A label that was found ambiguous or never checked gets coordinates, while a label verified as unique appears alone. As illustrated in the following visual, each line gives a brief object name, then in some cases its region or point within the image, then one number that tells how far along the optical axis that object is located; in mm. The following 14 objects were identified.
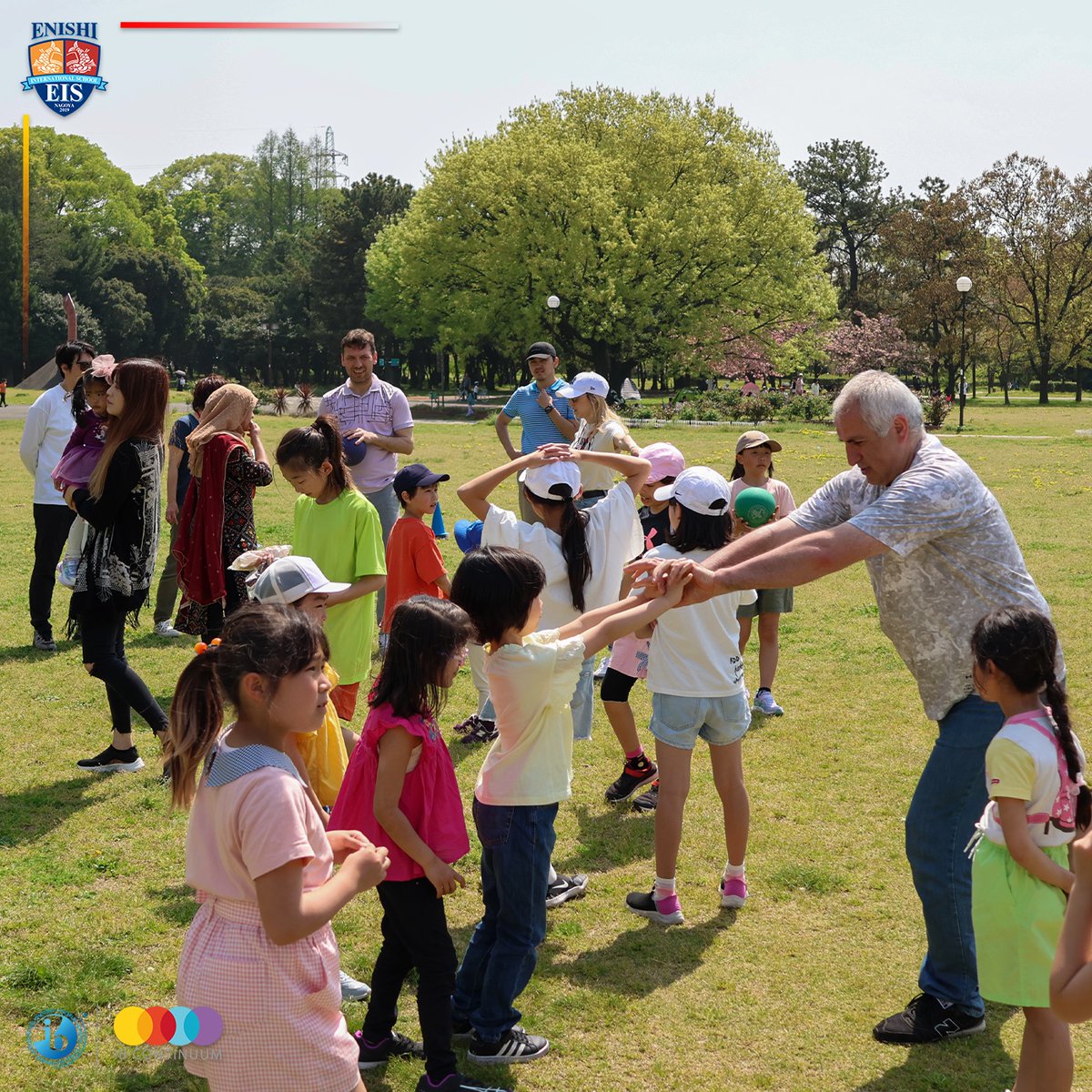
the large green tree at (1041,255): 58250
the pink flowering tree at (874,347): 60531
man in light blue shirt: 9297
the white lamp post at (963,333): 30781
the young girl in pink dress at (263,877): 2504
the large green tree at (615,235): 43938
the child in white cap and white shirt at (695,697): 4789
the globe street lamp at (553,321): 45688
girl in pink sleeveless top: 3342
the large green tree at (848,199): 81062
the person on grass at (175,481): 7789
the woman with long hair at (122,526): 5969
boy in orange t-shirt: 6492
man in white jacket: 8945
